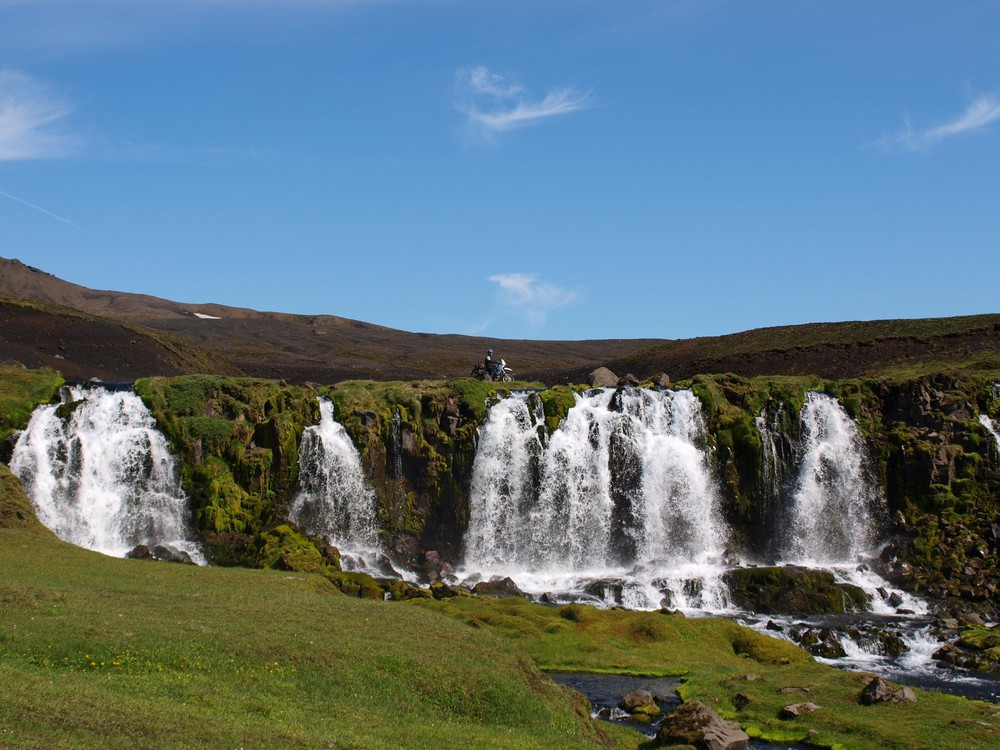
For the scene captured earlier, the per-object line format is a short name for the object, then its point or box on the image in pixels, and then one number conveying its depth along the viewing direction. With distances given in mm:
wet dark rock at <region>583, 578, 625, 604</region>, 49250
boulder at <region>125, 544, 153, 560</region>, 47031
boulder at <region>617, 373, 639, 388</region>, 62000
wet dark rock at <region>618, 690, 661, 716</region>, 31359
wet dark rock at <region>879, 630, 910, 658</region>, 41719
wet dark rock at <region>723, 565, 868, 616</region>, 49375
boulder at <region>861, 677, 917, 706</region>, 30719
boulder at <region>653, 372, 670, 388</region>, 62281
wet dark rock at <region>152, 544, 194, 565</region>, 47062
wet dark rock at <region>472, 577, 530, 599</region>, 49031
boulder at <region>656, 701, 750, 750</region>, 26778
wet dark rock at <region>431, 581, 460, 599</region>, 46875
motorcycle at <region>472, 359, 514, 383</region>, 69312
